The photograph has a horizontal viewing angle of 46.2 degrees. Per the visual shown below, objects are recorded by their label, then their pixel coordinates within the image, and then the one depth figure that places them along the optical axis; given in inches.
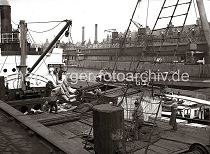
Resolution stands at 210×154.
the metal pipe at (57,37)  738.2
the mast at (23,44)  711.1
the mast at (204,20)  210.7
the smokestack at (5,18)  959.6
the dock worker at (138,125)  344.8
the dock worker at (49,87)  717.3
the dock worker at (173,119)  412.8
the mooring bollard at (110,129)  187.7
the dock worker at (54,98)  545.3
